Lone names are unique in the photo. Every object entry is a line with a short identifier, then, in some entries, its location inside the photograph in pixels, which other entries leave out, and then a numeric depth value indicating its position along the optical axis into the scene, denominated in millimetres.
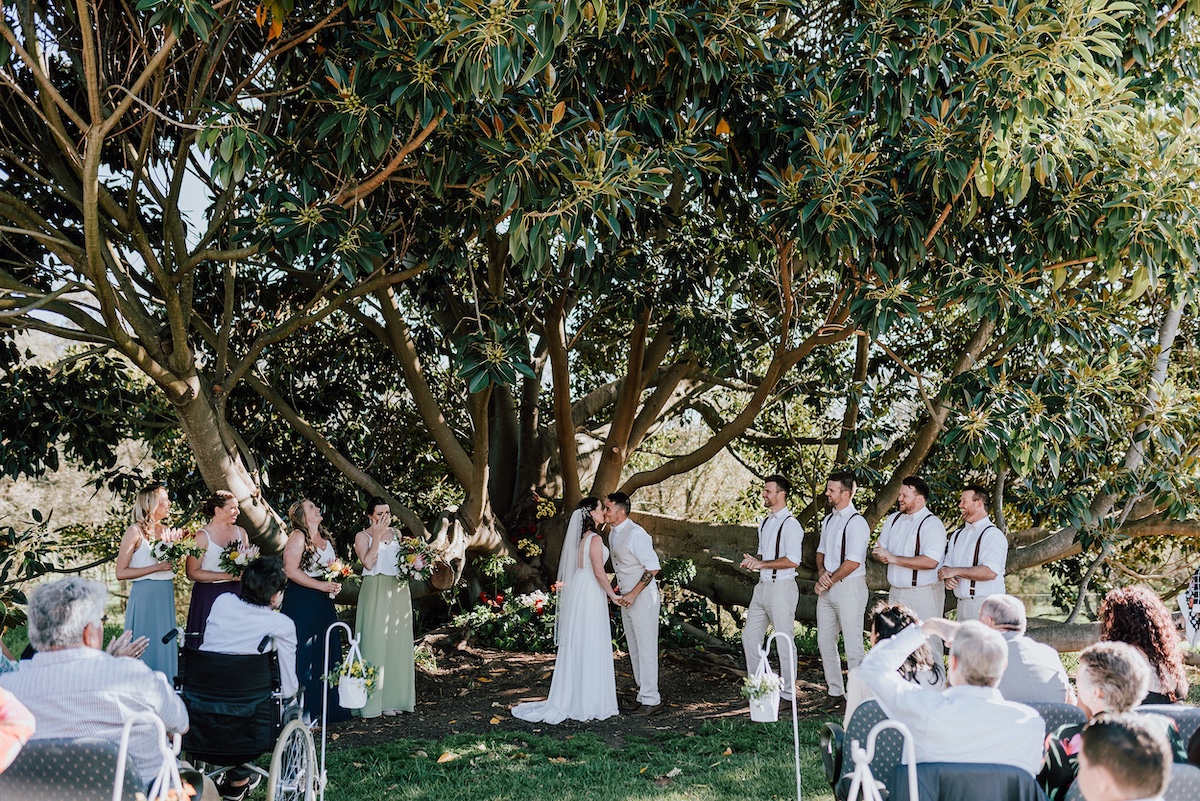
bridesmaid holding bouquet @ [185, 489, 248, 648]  7129
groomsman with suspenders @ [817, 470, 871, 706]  7895
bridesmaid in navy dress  7230
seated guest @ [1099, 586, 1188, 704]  4051
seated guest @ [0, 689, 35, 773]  3180
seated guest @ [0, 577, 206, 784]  3742
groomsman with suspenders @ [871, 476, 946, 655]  7578
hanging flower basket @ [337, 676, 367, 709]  5605
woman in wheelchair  5156
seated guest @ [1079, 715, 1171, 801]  2746
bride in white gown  7754
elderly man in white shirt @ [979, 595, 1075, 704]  4695
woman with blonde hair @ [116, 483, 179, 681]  7090
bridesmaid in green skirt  7758
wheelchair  4820
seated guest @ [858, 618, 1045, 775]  3484
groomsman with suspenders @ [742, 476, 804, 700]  8000
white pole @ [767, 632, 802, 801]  5062
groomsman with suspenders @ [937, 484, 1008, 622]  7344
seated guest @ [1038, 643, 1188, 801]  3447
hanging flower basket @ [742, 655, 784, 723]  5121
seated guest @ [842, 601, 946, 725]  4238
